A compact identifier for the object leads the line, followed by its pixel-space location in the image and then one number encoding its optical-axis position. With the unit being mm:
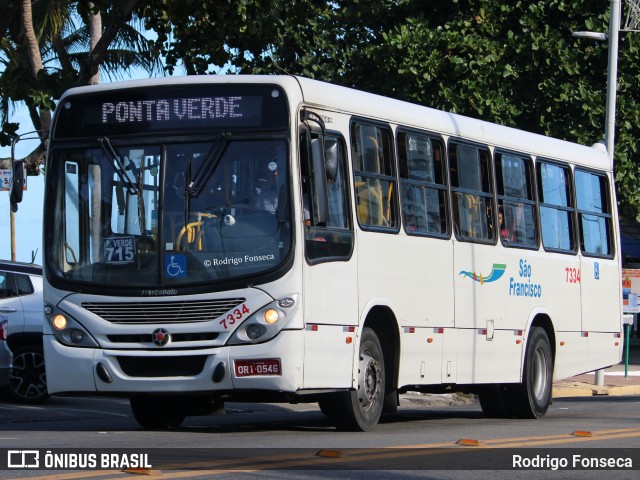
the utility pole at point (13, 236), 37406
